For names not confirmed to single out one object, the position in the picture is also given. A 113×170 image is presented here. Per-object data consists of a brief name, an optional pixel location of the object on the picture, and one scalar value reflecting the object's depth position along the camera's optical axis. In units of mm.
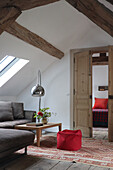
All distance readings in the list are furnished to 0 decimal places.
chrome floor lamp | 5454
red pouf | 4062
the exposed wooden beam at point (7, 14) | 2441
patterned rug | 3476
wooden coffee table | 4289
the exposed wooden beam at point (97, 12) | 2396
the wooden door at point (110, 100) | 5141
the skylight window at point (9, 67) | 5633
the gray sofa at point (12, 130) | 3078
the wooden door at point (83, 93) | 5711
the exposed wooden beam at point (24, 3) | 2377
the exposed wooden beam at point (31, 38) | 3993
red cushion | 8497
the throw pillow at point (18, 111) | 5629
